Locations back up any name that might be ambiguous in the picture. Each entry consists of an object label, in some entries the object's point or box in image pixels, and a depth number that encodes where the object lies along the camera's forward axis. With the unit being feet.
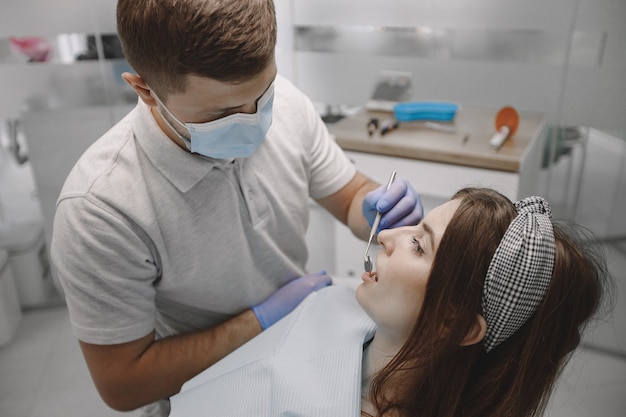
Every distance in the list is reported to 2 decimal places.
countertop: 5.58
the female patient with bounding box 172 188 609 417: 3.04
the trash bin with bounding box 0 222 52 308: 6.28
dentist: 2.93
